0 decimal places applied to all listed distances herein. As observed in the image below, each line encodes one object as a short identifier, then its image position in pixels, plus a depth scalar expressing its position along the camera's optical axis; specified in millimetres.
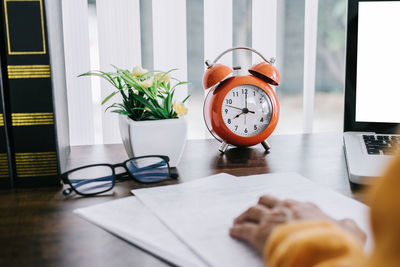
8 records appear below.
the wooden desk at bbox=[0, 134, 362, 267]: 520
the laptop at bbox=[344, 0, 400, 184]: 946
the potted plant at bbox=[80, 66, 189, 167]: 870
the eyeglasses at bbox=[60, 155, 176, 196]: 761
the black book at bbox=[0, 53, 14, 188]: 750
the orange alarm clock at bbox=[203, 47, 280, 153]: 1009
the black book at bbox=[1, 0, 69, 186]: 737
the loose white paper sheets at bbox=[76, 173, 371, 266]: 497
